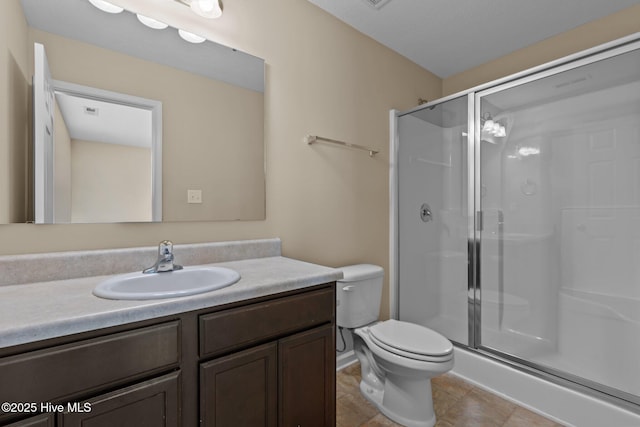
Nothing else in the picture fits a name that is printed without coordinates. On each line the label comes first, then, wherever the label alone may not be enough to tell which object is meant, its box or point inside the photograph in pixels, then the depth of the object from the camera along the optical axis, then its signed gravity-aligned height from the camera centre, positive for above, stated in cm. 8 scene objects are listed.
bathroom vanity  69 -40
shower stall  167 -4
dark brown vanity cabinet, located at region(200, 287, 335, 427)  94 -52
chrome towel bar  184 +46
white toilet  146 -70
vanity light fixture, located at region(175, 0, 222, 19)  140 +97
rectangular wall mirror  108 +40
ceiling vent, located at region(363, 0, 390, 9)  181 +127
